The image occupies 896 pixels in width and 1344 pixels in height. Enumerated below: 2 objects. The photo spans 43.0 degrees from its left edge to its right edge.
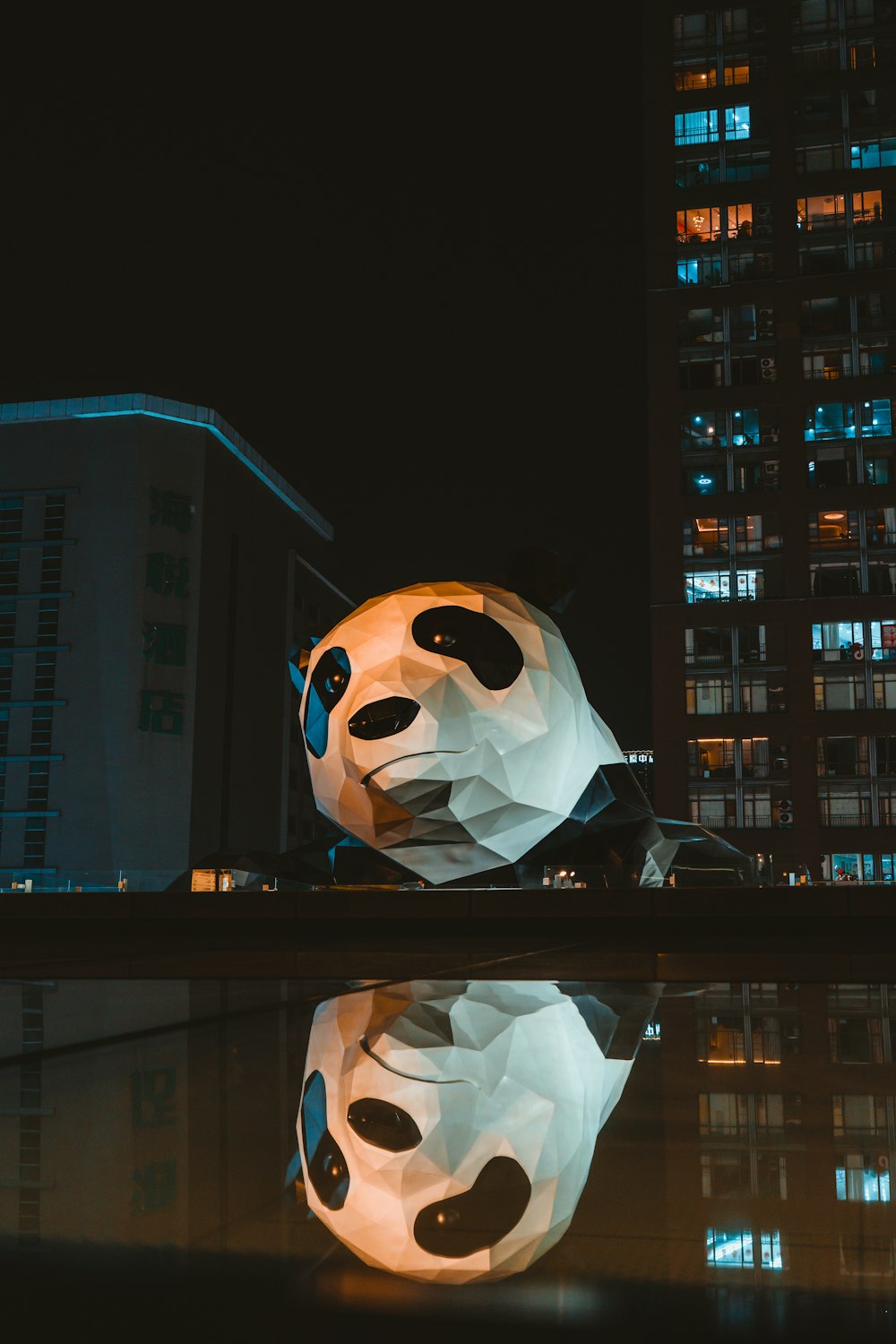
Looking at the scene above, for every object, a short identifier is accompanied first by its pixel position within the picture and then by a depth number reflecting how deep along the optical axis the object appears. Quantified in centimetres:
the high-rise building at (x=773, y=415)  4844
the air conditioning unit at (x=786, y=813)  4744
